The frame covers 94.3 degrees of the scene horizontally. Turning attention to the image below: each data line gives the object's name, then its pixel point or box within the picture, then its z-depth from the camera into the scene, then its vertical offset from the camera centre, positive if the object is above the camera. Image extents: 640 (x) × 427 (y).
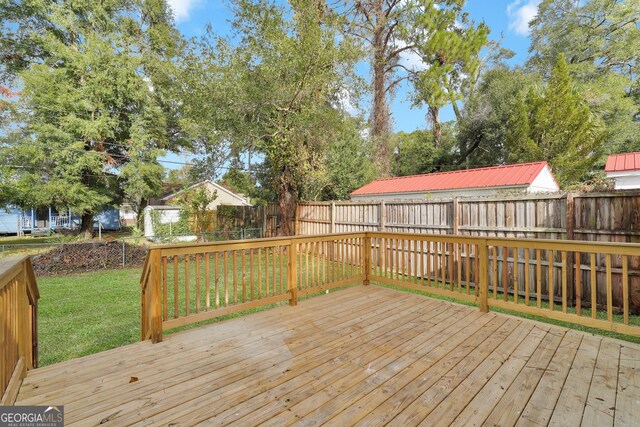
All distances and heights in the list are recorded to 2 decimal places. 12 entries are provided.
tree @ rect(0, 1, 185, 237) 12.23 +4.77
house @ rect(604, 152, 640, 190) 7.62 +1.08
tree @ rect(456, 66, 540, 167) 13.82 +4.80
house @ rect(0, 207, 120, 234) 18.16 -0.17
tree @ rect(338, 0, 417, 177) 12.81 +7.82
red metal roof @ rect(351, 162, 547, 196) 8.24 +1.09
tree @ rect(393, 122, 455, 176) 16.78 +3.51
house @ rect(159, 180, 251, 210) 23.33 +1.60
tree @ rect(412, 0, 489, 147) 13.07 +7.50
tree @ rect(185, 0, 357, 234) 7.08 +3.46
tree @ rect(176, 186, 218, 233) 11.00 +0.26
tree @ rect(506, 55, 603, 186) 11.31 +3.18
